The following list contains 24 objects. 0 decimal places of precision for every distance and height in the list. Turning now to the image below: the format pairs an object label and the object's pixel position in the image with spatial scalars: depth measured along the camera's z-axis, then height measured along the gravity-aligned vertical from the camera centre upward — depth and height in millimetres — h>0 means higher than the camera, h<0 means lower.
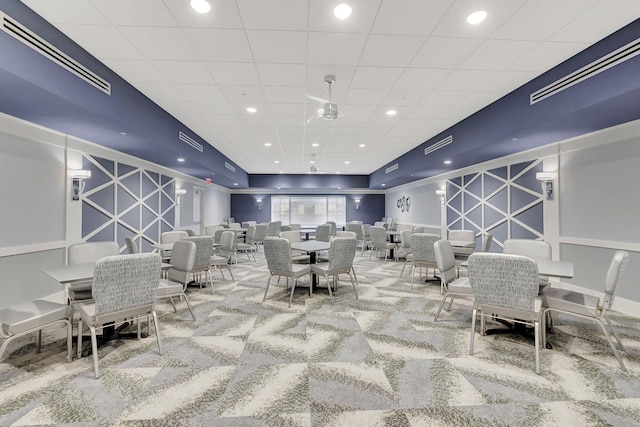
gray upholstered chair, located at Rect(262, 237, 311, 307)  3965 -605
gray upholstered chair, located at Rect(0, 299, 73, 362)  2178 -816
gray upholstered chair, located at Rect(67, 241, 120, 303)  3023 -470
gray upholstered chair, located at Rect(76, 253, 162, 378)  2266 -619
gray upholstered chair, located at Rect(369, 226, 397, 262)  7137 -554
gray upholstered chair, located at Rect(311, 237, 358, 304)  4109 -617
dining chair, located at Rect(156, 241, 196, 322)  3250 -651
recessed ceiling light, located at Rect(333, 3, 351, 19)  2312 +1708
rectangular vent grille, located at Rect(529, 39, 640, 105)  2535 +1486
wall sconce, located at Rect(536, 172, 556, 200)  4859 +631
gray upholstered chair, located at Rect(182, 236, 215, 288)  4418 -558
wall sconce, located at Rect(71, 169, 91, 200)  4352 +559
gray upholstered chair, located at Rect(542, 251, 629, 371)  2457 -788
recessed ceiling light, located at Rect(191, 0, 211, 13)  2250 +1693
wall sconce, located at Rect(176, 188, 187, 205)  8025 +671
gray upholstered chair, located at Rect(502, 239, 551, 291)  3553 -404
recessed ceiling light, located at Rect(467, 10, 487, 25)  2395 +1714
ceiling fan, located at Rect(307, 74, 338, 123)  3535 +1358
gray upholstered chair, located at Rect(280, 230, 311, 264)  5862 -440
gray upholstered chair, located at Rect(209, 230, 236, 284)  6031 -597
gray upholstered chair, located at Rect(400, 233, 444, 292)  4715 -558
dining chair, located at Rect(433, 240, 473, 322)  3195 -715
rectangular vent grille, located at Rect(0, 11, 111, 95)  2166 +1451
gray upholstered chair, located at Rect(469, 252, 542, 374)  2342 -600
